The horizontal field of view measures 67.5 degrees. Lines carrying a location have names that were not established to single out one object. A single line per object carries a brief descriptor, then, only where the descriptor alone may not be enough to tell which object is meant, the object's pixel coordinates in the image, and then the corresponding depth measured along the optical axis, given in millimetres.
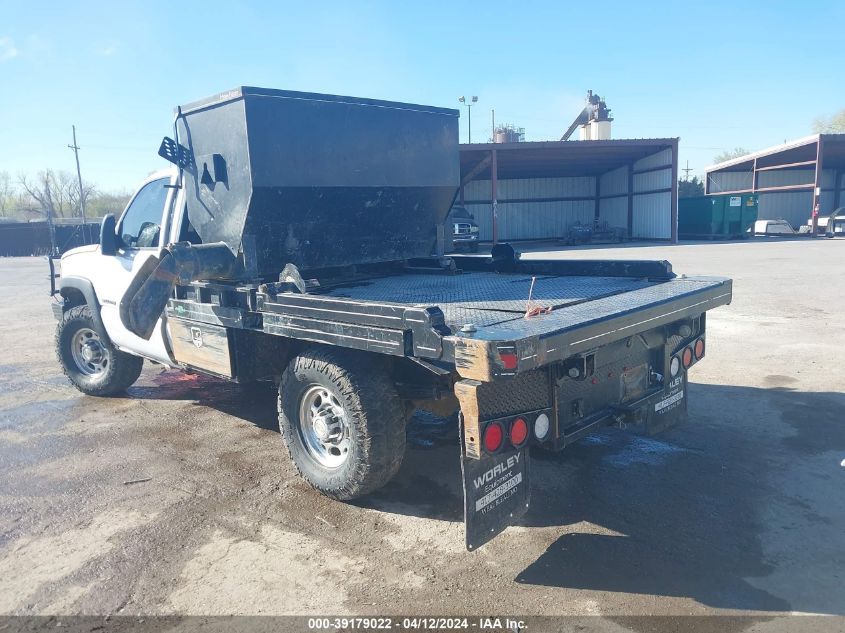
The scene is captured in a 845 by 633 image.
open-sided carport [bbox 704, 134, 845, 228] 36562
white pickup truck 3221
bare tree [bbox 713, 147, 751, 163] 79988
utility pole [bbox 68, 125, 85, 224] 52031
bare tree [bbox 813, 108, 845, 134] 66062
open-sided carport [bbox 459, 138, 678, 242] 29438
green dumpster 32531
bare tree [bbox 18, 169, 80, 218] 62566
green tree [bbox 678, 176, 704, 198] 45906
